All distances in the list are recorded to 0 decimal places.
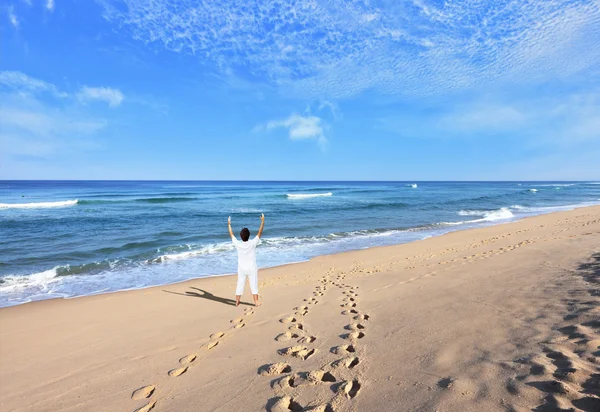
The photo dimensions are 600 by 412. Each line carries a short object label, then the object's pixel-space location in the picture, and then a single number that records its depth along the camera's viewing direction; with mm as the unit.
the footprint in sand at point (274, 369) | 3752
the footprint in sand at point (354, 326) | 4964
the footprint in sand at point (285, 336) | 4840
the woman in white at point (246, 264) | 6590
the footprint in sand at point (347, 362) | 3684
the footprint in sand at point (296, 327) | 5266
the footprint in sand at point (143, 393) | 3617
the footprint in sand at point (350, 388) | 3098
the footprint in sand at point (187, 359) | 4394
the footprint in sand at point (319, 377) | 3398
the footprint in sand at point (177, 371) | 4066
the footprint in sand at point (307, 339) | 4629
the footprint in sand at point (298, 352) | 4147
